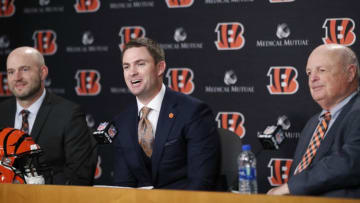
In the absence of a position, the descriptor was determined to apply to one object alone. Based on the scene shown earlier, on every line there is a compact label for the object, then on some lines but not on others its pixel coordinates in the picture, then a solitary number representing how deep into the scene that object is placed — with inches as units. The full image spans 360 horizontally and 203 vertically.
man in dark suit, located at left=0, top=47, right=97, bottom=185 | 249.4
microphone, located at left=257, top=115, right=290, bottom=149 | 187.0
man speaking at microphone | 219.8
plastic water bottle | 191.5
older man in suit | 186.7
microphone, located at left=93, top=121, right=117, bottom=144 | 199.2
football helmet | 192.5
